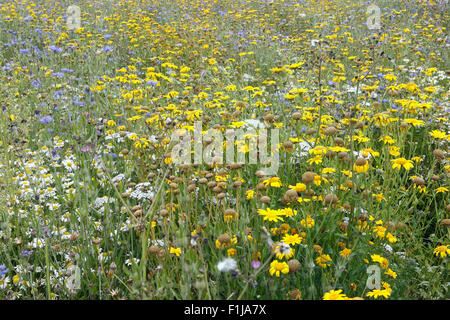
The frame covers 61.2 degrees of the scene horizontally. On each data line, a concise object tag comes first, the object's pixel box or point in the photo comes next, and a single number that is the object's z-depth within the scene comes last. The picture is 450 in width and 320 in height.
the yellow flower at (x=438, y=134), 2.31
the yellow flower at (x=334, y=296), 1.23
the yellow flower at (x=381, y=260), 1.65
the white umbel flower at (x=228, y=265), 1.18
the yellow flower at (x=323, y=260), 1.63
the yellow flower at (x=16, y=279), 1.78
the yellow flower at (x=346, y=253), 1.63
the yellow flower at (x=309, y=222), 1.80
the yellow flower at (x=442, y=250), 1.86
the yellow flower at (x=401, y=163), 1.98
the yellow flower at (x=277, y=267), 1.43
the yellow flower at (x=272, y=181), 1.87
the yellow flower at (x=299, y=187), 1.72
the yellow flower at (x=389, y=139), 2.20
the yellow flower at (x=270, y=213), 1.62
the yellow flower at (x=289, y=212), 1.71
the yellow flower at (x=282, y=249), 1.15
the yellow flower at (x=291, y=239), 1.61
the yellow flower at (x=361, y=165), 1.80
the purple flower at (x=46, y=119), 3.01
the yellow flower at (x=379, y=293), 1.43
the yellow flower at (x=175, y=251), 1.62
